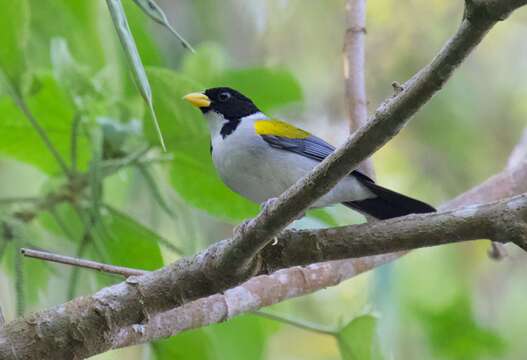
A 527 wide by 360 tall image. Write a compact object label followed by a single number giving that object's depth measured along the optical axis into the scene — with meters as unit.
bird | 4.60
